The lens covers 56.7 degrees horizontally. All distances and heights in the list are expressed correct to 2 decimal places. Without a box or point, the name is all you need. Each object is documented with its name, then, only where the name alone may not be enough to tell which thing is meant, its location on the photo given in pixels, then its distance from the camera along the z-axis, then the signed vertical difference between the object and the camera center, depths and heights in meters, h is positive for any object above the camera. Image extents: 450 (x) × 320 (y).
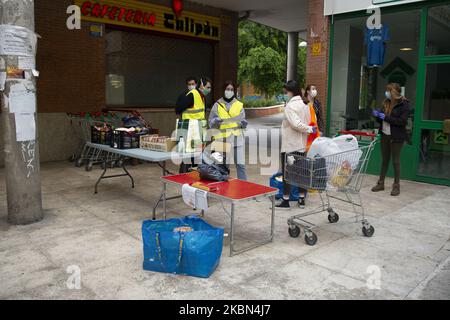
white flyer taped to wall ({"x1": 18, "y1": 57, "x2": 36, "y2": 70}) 5.16 +0.49
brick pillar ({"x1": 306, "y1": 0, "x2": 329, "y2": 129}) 9.30 +1.29
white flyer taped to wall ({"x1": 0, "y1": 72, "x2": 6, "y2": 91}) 5.09 +0.28
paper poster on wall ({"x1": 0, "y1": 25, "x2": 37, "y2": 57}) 5.02 +0.75
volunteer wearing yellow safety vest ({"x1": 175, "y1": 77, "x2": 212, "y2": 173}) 7.17 +0.01
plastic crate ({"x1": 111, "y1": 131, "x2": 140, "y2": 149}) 6.16 -0.54
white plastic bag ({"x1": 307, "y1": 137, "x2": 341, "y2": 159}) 4.73 -0.48
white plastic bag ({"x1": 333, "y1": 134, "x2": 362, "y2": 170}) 4.77 -0.48
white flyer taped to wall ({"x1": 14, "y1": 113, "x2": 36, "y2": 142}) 5.22 -0.31
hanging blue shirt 8.75 +1.32
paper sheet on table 4.43 -1.00
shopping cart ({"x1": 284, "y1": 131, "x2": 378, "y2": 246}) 4.69 -0.76
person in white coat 5.77 -0.24
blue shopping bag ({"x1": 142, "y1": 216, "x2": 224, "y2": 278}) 3.77 -1.34
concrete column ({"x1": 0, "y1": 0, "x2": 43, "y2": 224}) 5.07 -0.71
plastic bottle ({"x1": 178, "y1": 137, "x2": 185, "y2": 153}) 5.83 -0.59
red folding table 4.26 -0.93
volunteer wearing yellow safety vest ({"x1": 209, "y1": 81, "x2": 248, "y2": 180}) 6.63 -0.24
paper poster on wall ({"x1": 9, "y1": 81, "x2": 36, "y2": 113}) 5.15 +0.05
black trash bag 4.96 -0.81
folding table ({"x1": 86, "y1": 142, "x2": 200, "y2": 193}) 5.44 -0.68
